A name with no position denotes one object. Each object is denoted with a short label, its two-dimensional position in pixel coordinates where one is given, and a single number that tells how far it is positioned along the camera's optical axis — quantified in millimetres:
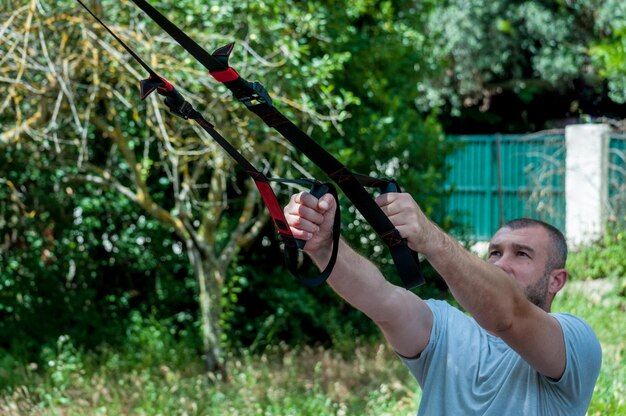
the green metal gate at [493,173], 14883
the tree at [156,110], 6070
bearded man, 2170
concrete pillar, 12195
